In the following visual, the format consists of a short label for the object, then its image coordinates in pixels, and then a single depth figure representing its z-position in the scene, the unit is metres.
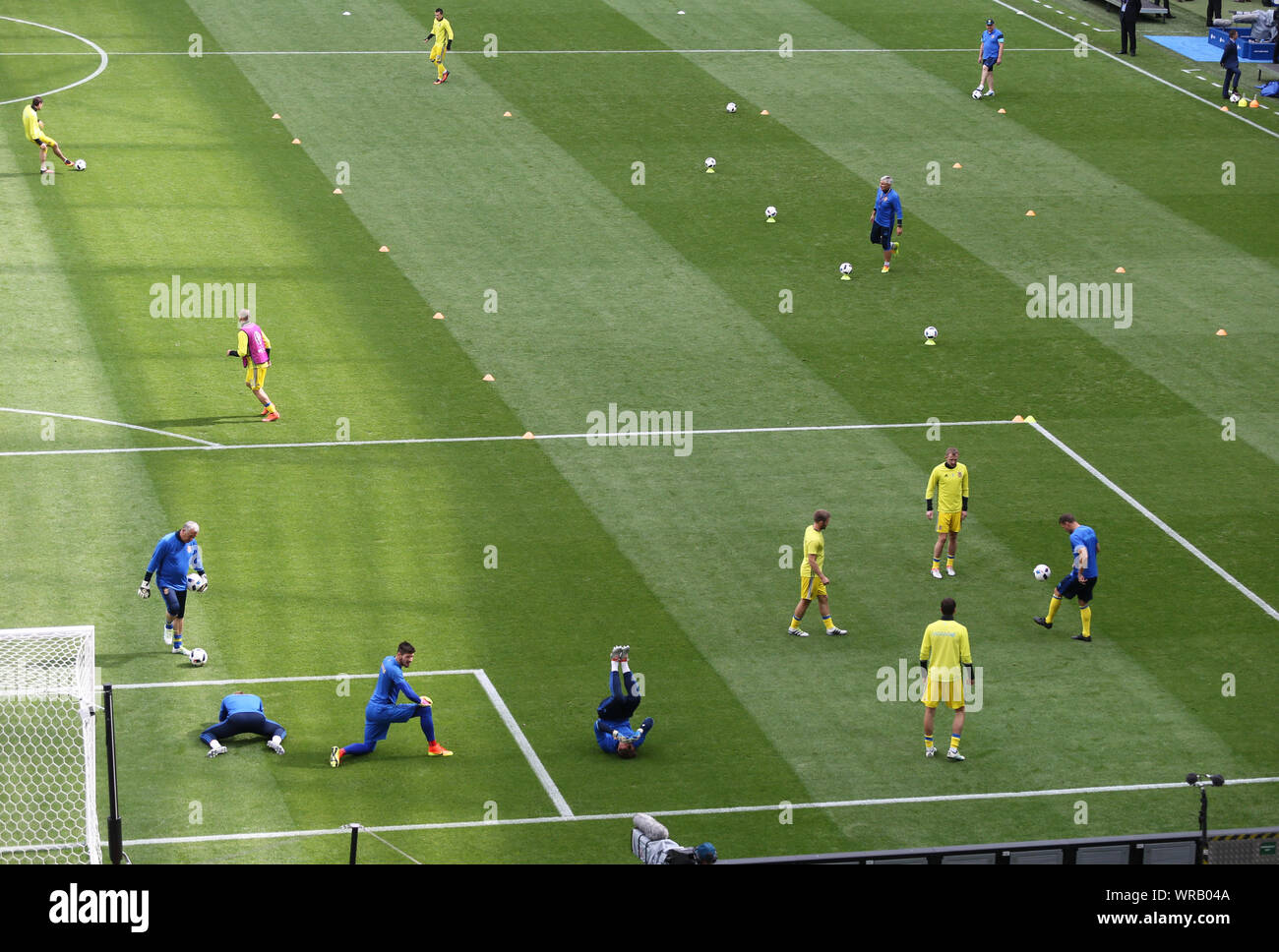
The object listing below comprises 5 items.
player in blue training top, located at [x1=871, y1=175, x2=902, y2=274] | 38.75
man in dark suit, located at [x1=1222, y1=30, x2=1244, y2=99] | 52.81
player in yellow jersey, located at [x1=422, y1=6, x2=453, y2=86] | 51.91
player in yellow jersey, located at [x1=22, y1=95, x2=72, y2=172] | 43.31
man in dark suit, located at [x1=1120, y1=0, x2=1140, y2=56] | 57.22
